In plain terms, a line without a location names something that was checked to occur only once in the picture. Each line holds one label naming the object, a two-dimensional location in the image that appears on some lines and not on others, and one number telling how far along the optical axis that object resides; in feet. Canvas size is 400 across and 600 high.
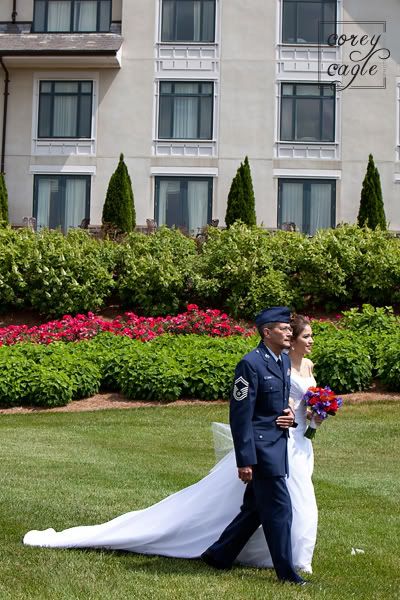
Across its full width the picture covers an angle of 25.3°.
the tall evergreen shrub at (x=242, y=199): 96.84
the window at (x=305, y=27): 103.60
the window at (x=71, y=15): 106.11
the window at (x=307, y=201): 102.53
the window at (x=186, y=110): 103.19
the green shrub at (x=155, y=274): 76.64
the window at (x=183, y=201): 102.99
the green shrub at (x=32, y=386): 54.03
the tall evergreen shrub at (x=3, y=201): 98.89
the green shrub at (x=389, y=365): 55.93
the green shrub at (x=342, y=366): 55.72
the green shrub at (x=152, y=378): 55.01
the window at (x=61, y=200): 103.71
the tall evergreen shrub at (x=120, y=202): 96.22
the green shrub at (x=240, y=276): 75.05
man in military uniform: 21.09
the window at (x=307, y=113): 102.42
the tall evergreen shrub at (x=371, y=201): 96.02
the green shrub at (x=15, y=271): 77.82
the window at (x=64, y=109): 103.65
